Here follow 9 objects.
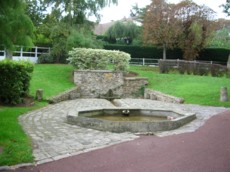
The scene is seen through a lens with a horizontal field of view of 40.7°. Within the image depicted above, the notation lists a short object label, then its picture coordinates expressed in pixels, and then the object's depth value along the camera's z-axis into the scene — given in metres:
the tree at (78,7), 22.73
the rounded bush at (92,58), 18.72
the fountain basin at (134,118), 8.08
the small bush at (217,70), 22.64
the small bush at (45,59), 24.72
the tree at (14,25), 6.11
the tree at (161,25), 26.88
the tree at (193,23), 27.38
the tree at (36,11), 26.85
